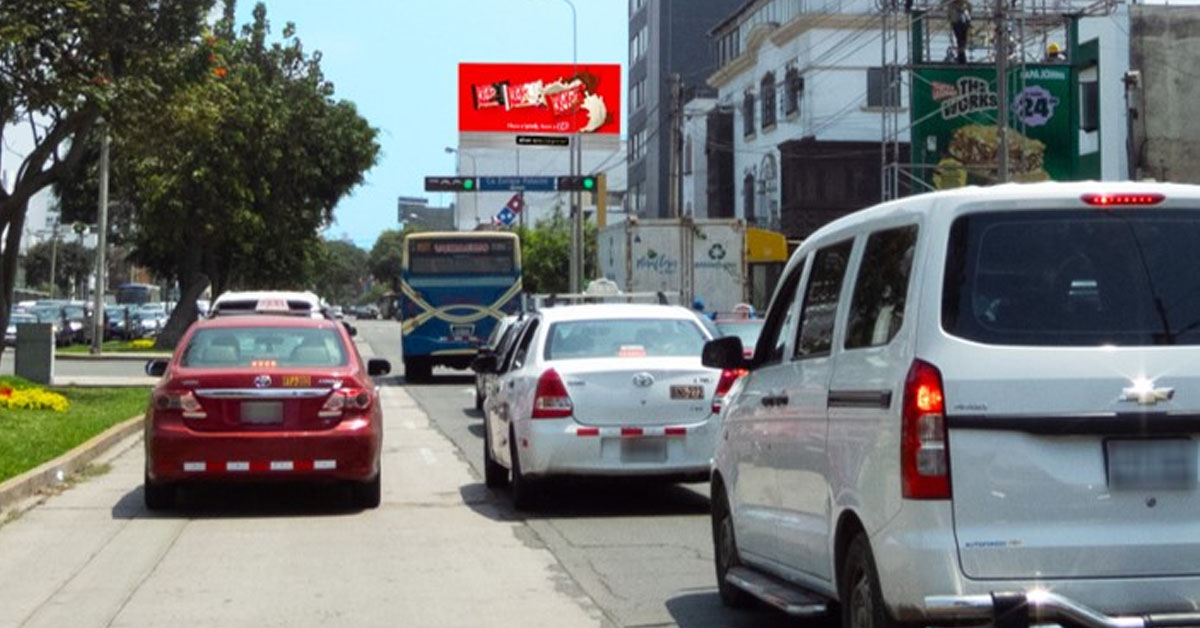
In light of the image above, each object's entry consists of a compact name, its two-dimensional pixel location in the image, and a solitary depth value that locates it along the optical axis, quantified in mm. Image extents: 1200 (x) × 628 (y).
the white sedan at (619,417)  13445
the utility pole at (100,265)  45344
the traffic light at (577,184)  43469
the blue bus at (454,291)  37656
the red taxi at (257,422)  13555
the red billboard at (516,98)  71000
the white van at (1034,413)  6121
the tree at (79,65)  24875
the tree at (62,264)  106625
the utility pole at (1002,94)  27953
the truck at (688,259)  34281
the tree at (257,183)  51031
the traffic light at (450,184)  46094
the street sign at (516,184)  48812
